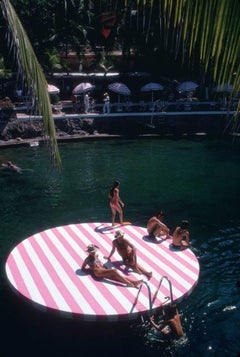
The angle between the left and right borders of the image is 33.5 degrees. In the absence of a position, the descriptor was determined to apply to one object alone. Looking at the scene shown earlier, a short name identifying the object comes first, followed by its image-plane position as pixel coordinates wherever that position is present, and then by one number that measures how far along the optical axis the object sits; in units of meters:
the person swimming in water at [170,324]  8.70
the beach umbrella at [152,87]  33.53
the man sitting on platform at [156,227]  12.05
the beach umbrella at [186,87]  33.34
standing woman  13.31
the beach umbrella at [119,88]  32.94
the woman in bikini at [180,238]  11.53
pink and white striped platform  8.58
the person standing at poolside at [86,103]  31.51
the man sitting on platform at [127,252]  9.89
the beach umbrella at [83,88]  31.89
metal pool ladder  8.50
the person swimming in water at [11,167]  21.91
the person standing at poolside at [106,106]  31.64
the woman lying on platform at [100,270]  9.28
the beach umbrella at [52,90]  30.90
